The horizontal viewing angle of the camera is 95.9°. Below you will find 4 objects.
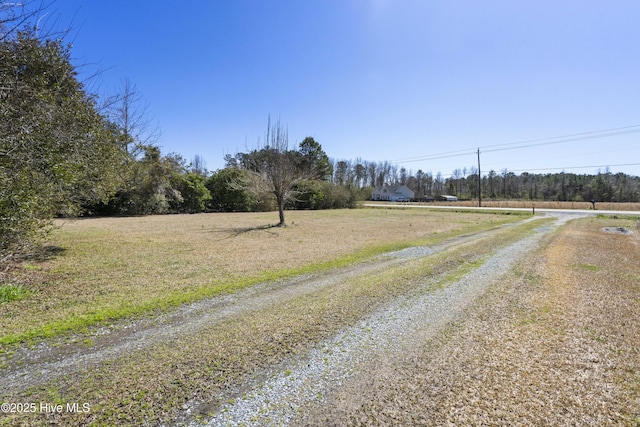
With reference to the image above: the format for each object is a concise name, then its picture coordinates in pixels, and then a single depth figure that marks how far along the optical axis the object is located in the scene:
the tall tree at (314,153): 44.34
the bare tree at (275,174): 15.11
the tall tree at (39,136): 4.23
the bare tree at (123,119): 8.50
